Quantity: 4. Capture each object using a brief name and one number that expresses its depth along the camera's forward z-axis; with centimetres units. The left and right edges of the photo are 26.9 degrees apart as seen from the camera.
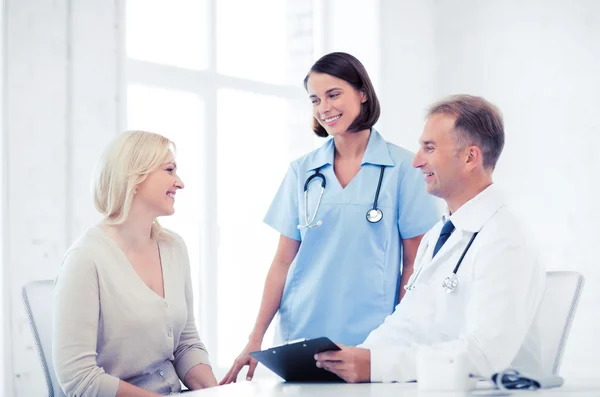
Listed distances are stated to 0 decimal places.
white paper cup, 236
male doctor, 258
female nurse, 342
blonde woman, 296
